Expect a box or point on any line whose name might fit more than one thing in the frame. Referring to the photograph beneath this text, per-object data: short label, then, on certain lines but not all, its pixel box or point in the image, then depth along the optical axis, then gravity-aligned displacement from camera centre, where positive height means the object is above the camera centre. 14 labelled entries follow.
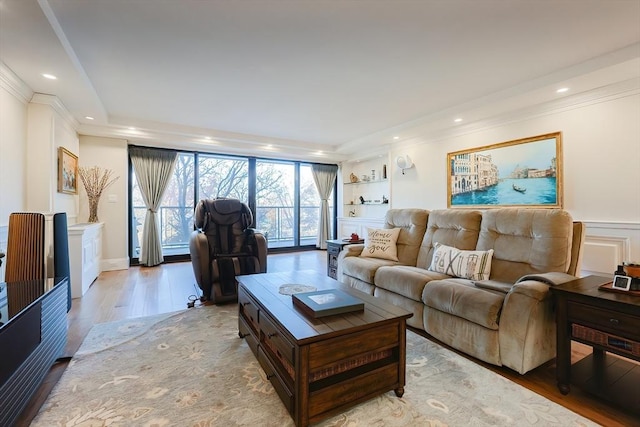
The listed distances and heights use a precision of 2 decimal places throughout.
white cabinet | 3.33 -0.53
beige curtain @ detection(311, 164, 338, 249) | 6.86 +0.46
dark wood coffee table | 1.31 -0.71
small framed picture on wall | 3.60 +0.58
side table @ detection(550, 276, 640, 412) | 1.41 -0.65
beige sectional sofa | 1.76 -0.53
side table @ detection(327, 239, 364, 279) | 3.90 -0.55
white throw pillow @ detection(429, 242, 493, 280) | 2.40 -0.44
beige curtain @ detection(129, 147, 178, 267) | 4.98 +0.46
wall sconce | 5.01 +0.89
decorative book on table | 1.51 -0.50
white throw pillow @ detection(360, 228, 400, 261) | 3.19 -0.36
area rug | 1.42 -1.01
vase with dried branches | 4.53 +0.50
